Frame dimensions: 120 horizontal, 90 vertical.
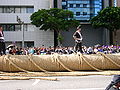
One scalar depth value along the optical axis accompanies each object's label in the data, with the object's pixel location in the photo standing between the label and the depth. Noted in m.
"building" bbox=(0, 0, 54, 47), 50.47
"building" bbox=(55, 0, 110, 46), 53.79
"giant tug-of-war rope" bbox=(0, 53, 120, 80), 9.20
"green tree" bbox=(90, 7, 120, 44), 48.03
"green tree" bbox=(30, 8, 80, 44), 45.84
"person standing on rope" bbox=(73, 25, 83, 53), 12.45
